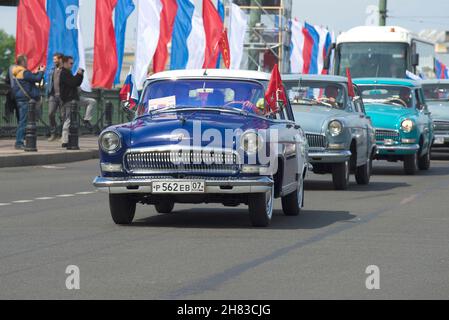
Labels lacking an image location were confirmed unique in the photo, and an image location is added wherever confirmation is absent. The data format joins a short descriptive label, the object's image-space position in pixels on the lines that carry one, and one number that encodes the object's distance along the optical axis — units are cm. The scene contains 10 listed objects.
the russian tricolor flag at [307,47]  6378
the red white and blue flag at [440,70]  6750
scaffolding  7788
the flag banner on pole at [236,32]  4844
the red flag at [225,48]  2912
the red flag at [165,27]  4069
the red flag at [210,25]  4359
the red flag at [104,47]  3665
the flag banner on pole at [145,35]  3838
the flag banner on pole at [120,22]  3756
